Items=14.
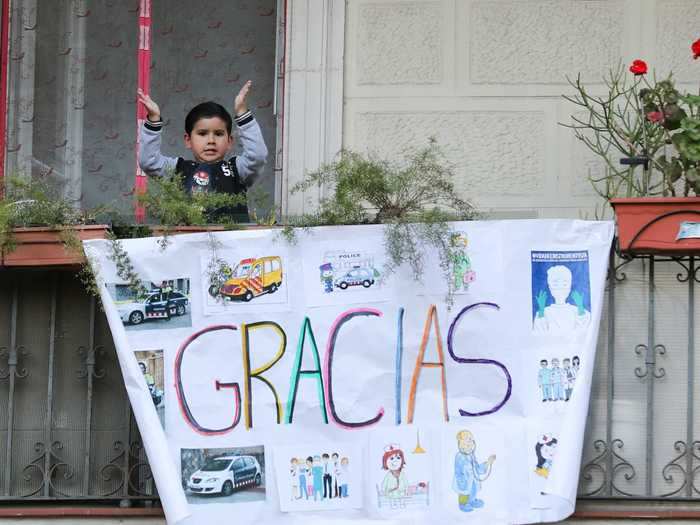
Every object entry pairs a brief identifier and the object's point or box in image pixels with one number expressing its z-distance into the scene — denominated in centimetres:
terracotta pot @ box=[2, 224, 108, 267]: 1342
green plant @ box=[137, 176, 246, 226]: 1347
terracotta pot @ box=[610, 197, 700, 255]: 1330
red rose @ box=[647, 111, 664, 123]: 1406
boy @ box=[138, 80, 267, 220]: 1500
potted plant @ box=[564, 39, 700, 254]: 1333
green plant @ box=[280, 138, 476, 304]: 1311
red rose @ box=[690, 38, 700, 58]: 1398
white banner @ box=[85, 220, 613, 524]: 1299
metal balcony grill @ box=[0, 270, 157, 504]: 1407
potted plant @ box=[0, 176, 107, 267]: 1340
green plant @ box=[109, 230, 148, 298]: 1322
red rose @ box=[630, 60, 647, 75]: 1428
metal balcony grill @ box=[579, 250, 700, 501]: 1356
